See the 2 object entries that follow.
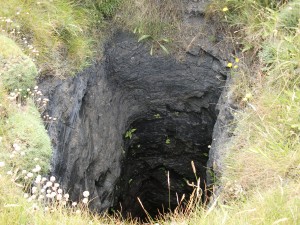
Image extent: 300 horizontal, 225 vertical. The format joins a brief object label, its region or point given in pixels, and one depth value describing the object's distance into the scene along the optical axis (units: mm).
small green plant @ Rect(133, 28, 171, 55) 5449
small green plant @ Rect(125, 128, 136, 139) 6416
